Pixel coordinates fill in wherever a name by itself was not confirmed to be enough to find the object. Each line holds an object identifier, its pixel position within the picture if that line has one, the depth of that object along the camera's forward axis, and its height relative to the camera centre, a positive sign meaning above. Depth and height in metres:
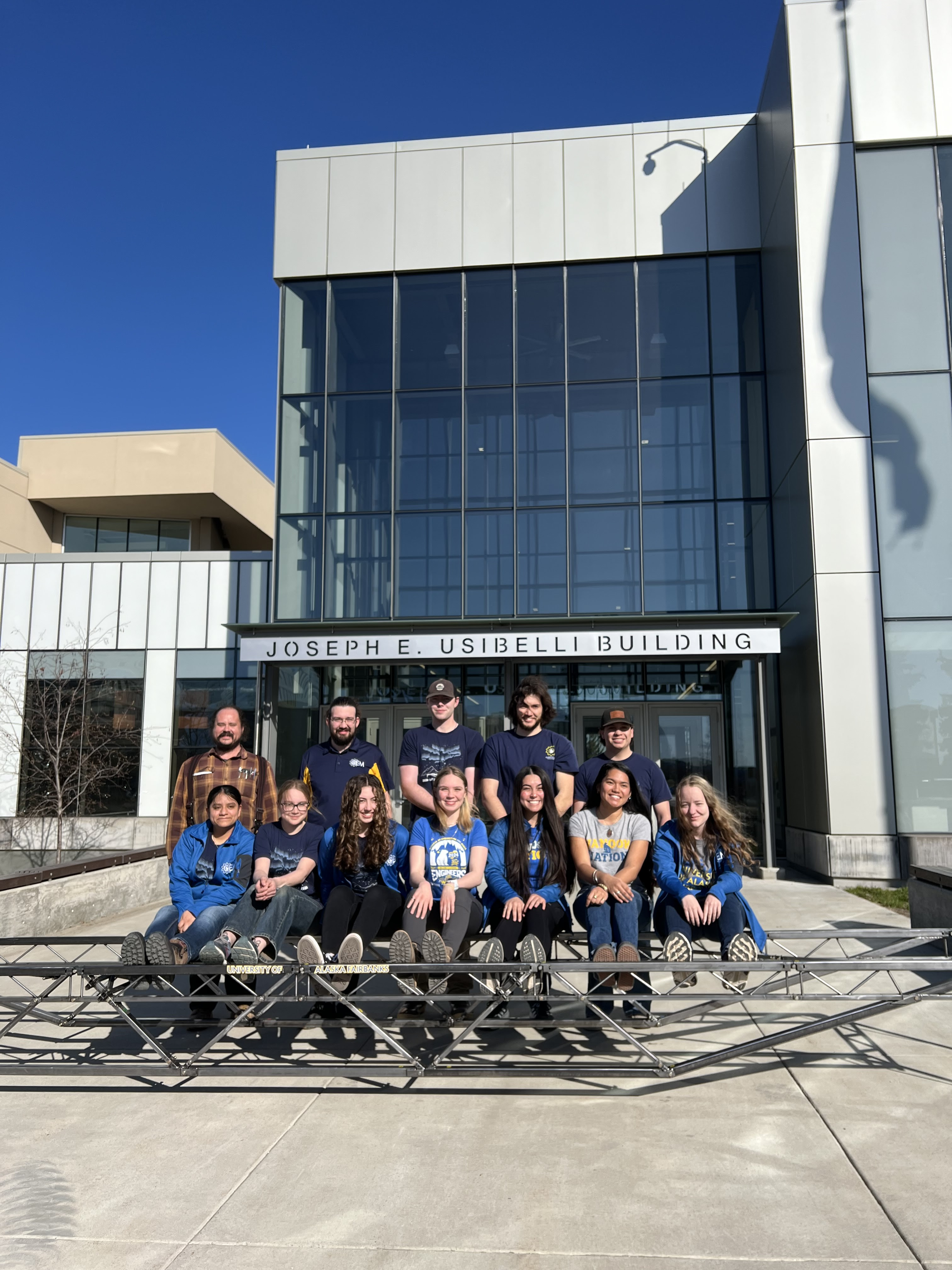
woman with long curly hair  5.50 -0.73
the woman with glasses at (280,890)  5.34 -0.84
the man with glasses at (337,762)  6.54 -0.05
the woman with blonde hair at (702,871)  5.41 -0.71
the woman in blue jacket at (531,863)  5.45 -0.67
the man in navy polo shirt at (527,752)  6.33 +0.02
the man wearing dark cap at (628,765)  6.22 -0.07
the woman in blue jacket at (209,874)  5.54 -0.75
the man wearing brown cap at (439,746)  6.46 +0.07
